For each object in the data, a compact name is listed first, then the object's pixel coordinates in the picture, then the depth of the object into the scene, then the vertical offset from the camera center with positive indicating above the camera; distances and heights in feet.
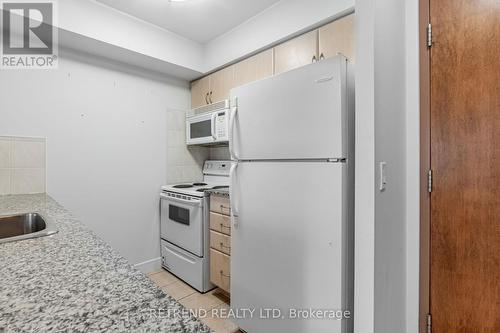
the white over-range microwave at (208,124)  7.82 +1.45
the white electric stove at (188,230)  7.34 -2.00
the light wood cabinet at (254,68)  7.13 +2.97
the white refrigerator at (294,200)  3.94 -0.60
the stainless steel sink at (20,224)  3.94 -0.93
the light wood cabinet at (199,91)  9.25 +2.88
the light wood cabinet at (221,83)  8.29 +2.86
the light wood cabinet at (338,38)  5.41 +2.91
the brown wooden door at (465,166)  3.78 +0.01
